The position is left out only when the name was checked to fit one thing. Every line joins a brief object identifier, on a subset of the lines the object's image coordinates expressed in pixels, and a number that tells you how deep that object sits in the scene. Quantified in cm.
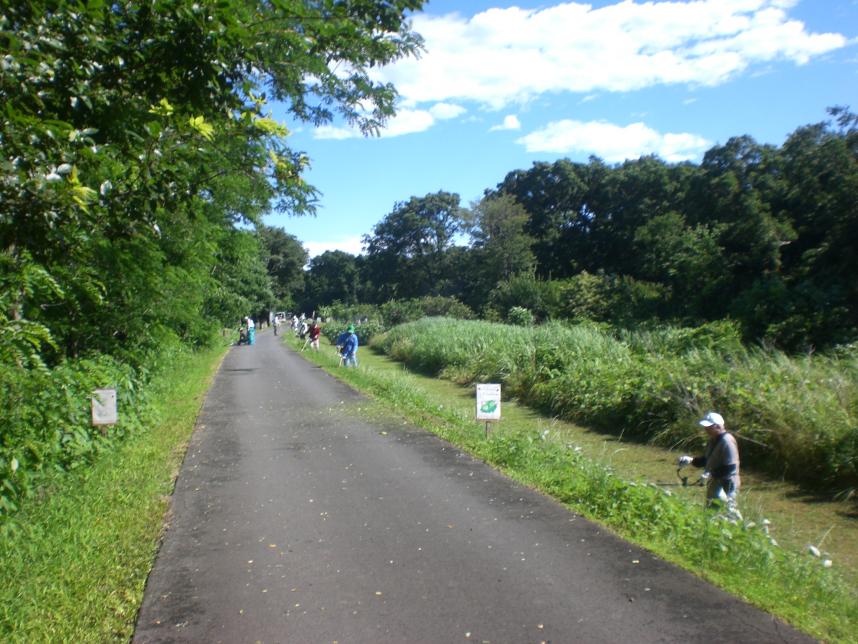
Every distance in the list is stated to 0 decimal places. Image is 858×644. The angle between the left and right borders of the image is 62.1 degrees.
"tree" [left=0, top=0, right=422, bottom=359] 407
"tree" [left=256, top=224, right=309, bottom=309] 8800
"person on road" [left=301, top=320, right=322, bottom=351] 3325
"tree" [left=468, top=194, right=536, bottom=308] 6003
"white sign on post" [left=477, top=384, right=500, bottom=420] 1141
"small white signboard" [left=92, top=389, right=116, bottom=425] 887
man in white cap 802
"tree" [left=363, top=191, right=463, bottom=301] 8206
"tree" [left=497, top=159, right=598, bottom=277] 6444
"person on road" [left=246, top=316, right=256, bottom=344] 4031
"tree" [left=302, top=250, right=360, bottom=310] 10581
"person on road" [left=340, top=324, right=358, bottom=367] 2469
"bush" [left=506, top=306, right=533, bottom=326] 4588
